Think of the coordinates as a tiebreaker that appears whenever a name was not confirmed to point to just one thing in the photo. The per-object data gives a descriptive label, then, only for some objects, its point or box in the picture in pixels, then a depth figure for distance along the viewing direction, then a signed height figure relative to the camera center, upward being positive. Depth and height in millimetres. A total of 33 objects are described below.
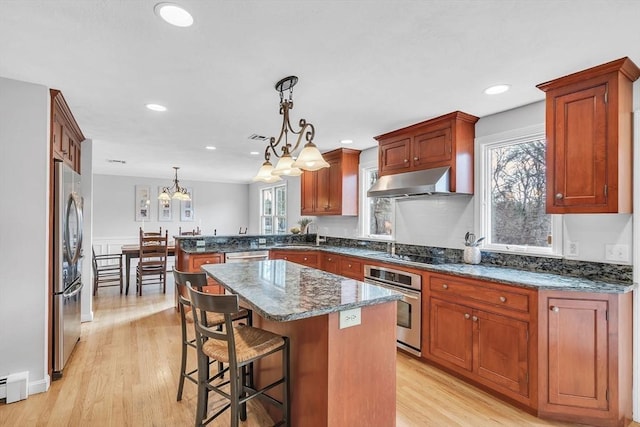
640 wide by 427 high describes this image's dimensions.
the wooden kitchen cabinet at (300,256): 4609 -600
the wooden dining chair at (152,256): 5418 -726
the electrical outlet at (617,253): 2213 -262
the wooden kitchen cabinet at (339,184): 4641 +427
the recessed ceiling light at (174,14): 1484 +932
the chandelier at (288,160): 2135 +357
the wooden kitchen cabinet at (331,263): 4227 -656
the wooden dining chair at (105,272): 5485 -1157
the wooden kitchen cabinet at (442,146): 3061 +672
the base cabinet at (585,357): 2039 -910
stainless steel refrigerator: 2609 -422
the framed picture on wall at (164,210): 8031 +71
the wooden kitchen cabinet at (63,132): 2578 +744
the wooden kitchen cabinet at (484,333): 2242 -911
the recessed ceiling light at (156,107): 2807 +920
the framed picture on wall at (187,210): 8320 +76
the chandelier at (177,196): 6629 +344
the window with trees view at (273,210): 7401 +80
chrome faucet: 5438 -304
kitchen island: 1639 -718
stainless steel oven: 3025 -873
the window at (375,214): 4340 -5
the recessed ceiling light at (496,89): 2375 +924
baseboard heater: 2301 -1235
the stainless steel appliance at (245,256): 4375 -582
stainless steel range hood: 3027 +300
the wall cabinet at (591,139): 2059 +497
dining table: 5594 -687
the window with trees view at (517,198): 2750 +140
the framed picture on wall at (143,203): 7797 +235
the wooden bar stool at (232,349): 1614 -733
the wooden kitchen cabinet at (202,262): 4145 -625
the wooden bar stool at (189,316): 2206 -716
